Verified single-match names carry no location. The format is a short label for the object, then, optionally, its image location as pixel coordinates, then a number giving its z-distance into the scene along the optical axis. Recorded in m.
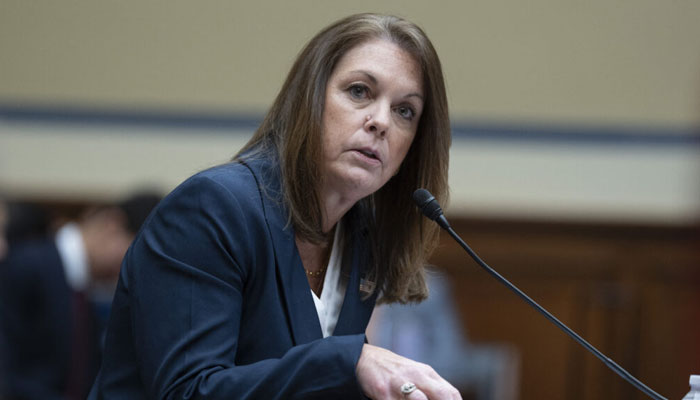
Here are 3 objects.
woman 2.93
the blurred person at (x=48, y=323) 7.85
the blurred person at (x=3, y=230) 8.77
